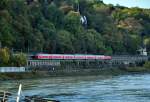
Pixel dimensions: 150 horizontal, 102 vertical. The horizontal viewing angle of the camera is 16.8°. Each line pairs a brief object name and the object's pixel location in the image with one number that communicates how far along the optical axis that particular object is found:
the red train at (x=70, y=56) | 131.88
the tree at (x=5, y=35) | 131.75
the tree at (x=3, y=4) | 140.12
